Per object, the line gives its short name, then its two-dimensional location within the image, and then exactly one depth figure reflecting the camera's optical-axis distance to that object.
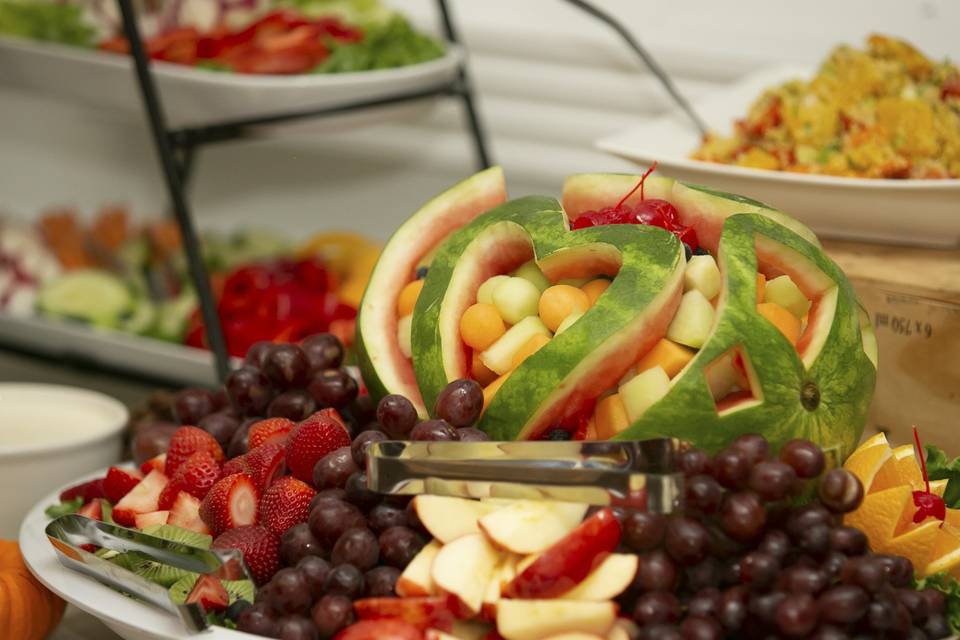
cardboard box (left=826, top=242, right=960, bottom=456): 1.42
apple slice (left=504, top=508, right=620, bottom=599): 1.09
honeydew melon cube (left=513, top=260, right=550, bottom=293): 1.25
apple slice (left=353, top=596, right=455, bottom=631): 1.11
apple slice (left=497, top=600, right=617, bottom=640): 1.09
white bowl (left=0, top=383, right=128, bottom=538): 1.44
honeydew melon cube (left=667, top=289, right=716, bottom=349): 1.19
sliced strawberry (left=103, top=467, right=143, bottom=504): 1.31
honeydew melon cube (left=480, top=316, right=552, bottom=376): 1.21
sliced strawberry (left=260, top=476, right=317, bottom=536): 1.20
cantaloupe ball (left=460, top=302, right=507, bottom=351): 1.22
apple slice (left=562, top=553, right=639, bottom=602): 1.10
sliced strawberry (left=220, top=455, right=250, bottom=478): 1.25
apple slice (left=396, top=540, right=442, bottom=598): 1.12
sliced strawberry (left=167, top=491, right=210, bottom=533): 1.24
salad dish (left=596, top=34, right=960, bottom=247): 1.48
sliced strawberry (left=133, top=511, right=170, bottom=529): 1.25
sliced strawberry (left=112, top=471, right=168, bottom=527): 1.27
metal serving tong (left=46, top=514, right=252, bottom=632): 1.13
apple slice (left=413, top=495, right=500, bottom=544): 1.14
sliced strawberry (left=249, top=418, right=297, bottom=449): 1.28
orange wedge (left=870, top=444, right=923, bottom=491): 1.21
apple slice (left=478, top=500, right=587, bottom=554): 1.11
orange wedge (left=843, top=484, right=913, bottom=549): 1.16
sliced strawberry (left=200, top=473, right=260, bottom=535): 1.21
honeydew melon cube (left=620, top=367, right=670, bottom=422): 1.17
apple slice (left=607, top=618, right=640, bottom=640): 1.09
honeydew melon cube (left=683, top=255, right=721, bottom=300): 1.21
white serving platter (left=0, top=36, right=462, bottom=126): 1.80
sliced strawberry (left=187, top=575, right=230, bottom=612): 1.13
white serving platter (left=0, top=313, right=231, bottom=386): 1.95
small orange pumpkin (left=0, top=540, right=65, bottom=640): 1.27
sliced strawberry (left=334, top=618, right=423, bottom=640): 1.10
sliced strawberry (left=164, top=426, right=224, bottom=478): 1.30
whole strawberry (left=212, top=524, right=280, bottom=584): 1.17
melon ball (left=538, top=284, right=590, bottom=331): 1.20
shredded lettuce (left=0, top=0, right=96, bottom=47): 2.17
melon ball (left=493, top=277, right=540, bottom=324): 1.23
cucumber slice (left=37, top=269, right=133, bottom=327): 2.24
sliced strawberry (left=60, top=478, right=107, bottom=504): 1.34
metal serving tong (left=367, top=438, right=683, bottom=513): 1.11
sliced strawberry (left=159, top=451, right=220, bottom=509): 1.25
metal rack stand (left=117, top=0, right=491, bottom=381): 1.67
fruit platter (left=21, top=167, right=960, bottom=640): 1.10
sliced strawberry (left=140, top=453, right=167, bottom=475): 1.32
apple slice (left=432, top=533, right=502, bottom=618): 1.10
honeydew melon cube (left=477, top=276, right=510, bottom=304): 1.25
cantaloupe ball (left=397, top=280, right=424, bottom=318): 1.30
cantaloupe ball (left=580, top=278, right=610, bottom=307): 1.22
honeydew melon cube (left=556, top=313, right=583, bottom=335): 1.19
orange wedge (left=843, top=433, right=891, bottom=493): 1.21
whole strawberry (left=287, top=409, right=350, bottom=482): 1.23
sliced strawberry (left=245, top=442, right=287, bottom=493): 1.24
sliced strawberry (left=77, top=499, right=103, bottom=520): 1.30
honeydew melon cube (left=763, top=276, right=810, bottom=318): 1.23
